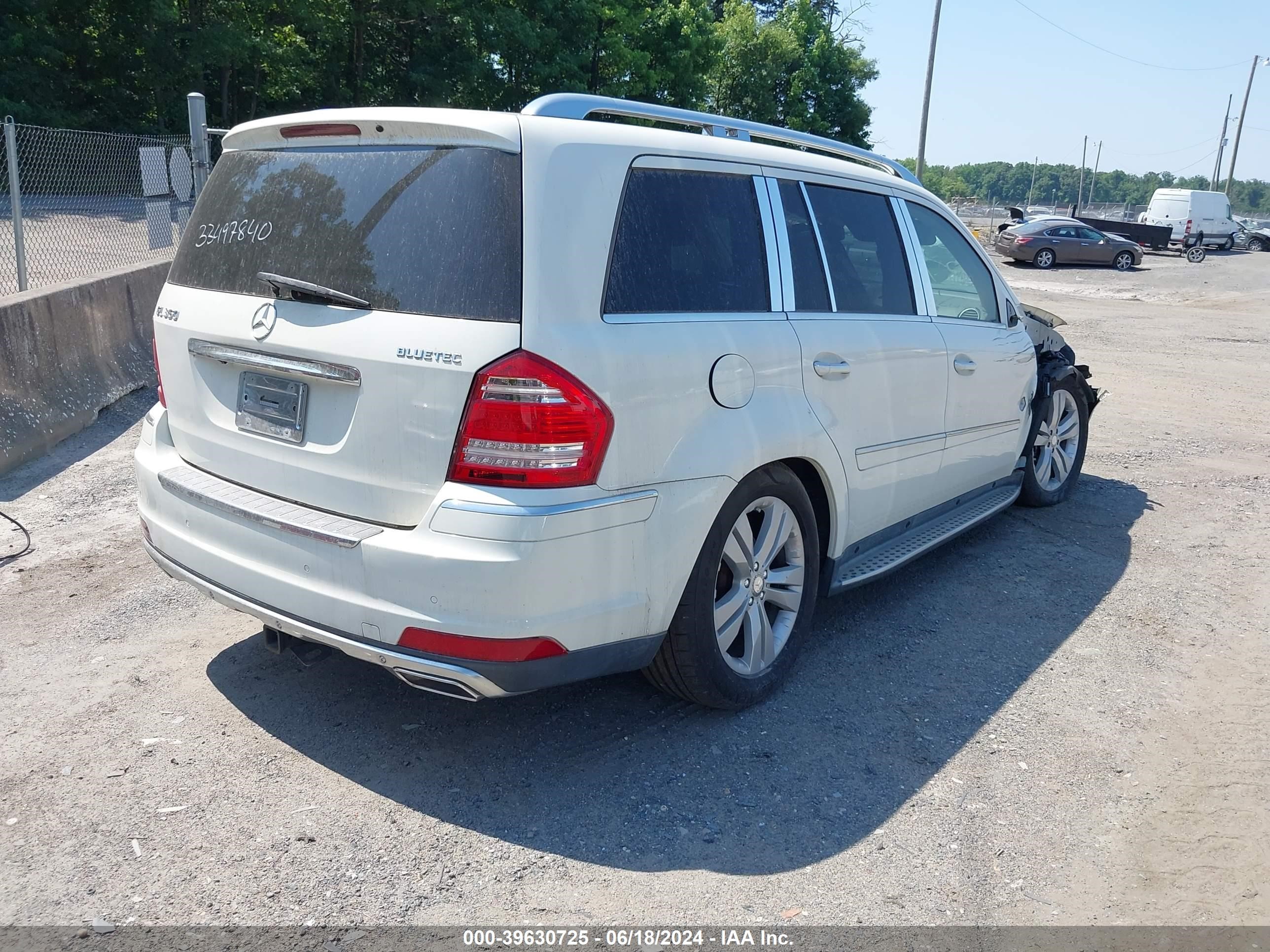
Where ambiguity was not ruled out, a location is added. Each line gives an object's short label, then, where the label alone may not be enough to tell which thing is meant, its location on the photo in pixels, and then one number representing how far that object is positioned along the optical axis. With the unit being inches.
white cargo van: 1617.9
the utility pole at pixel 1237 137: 2436.0
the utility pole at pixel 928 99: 1256.8
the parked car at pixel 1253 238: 1790.1
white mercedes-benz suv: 115.0
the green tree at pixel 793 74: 1929.1
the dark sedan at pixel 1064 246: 1261.1
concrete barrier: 253.6
